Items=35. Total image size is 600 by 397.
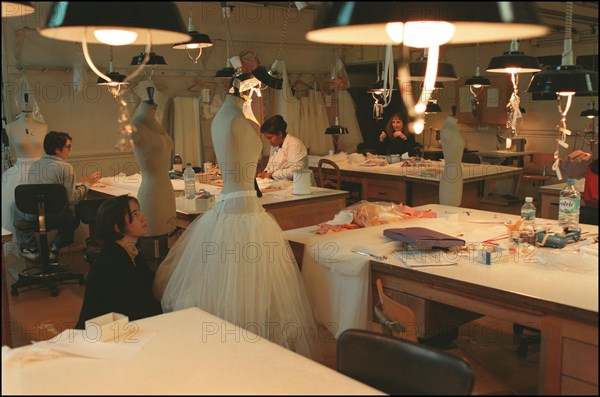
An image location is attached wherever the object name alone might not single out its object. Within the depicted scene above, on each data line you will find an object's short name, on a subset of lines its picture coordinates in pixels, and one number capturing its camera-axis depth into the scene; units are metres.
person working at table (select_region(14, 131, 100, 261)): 5.14
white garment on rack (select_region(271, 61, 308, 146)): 9.12
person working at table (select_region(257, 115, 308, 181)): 5.81
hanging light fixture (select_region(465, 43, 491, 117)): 9.18
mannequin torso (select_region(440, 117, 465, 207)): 4.83
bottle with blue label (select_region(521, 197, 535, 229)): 3.27
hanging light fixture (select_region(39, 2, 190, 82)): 1.49
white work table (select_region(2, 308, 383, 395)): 1.67
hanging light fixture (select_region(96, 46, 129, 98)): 4.53
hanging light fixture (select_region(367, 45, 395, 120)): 2.26
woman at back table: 8.14
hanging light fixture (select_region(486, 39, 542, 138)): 3.51
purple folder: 2.90
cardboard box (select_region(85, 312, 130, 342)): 2.04
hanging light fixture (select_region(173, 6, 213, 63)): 4.72
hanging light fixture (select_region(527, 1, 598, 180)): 2.23
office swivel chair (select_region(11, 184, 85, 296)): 4.75
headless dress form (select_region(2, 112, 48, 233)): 5.30
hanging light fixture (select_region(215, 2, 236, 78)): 5.94
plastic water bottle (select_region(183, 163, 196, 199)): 5.00
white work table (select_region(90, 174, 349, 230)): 4.56
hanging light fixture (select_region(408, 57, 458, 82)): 3.33
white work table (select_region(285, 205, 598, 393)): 2.03
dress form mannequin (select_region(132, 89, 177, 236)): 4.10
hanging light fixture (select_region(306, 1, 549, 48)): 1.47
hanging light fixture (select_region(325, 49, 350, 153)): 9.10
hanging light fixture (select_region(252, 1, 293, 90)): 4.00
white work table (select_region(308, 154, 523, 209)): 6.12
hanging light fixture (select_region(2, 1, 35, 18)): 1.95
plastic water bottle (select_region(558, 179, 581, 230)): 2.90
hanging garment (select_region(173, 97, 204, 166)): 8.15
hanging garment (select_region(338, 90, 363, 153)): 9.98
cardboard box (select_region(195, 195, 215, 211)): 4.45
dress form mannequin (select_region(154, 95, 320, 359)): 3.28
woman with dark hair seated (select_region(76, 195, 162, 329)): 2.87
